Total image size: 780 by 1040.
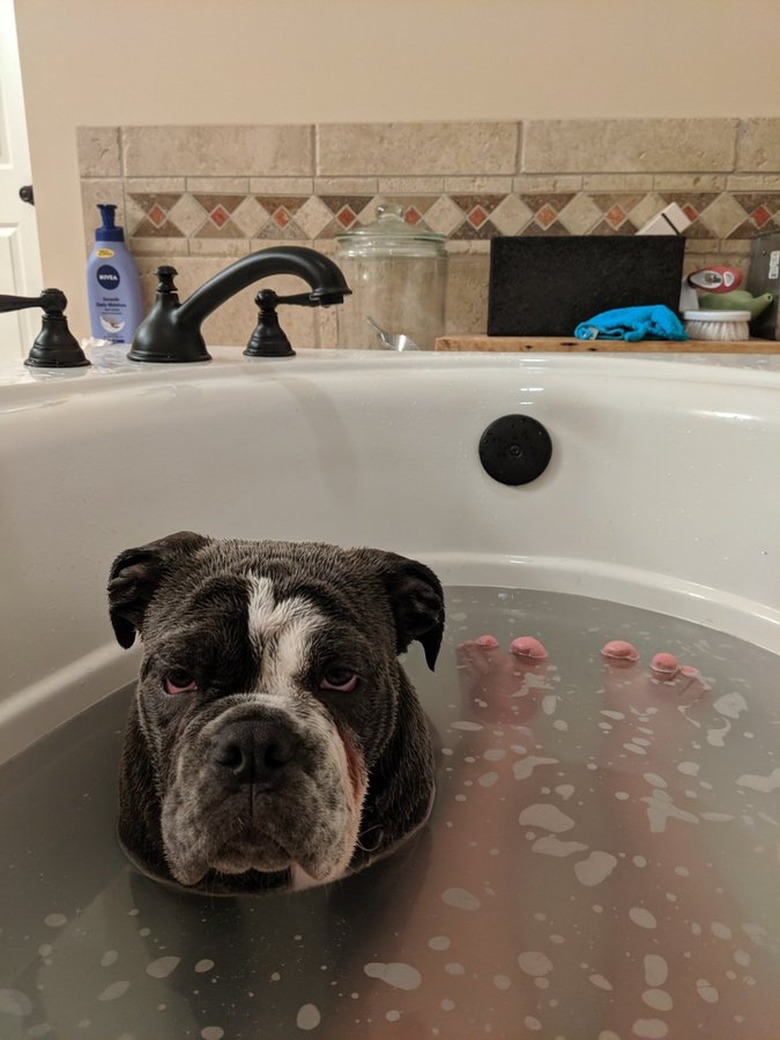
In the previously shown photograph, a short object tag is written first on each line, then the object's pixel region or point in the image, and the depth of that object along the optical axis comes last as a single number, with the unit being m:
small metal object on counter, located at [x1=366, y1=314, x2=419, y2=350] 1.48
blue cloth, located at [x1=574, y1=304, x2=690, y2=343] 1.36
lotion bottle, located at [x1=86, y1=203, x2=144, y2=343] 1.59
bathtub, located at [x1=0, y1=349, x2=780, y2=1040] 0.57
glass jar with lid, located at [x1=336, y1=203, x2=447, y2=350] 1.49
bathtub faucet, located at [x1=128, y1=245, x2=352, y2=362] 0.98
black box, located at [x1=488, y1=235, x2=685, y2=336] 1.42
